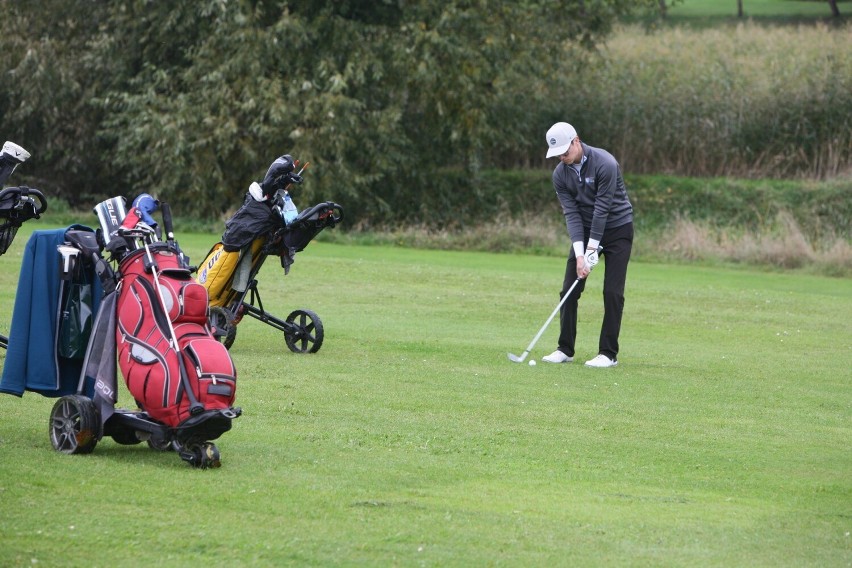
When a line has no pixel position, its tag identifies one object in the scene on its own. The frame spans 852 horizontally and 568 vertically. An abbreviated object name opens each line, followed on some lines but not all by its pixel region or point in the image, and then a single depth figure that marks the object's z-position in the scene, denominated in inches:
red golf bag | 544.4
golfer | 917.8
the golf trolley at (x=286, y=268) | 898.7
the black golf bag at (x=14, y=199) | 708.0
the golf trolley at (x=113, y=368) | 544.7
